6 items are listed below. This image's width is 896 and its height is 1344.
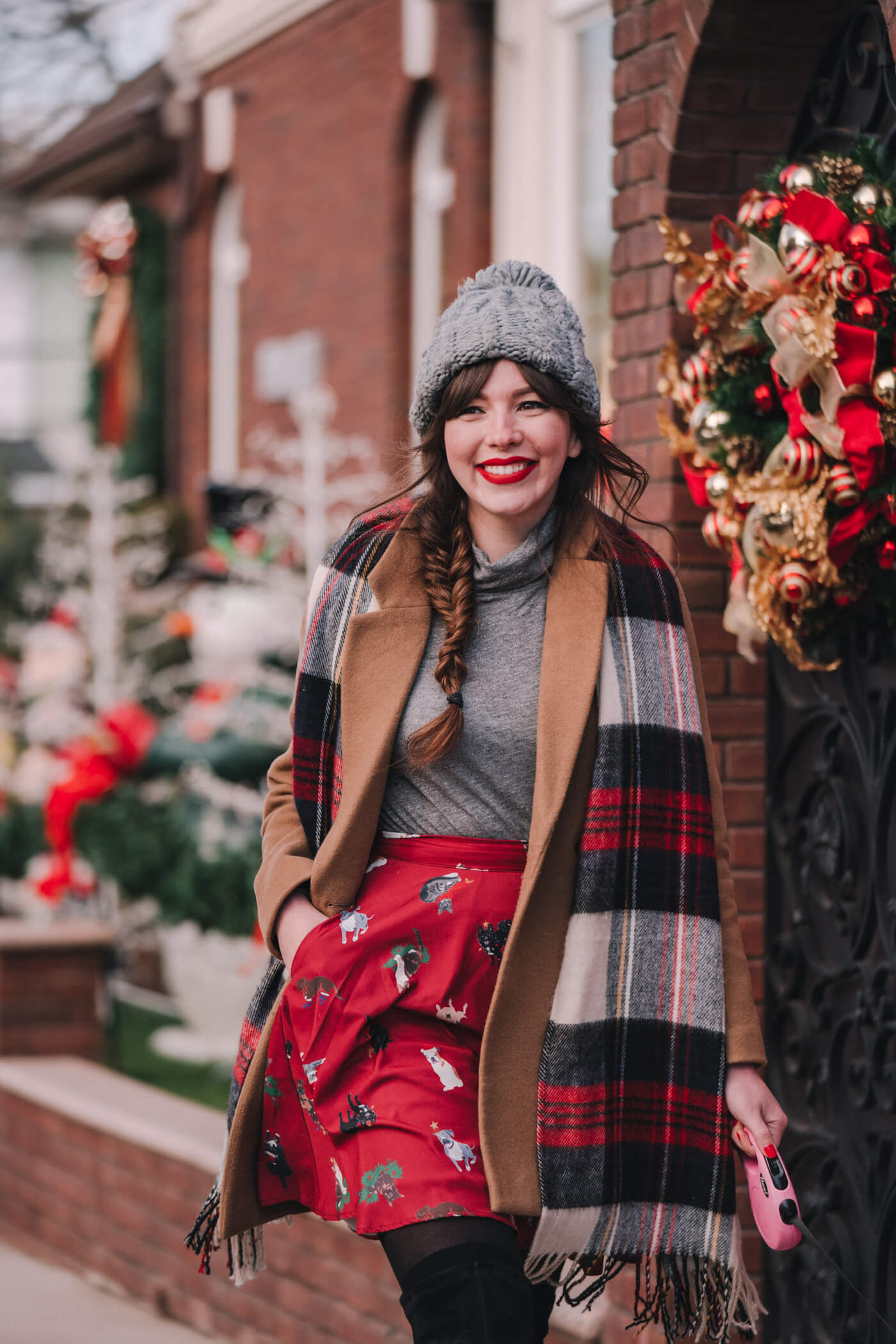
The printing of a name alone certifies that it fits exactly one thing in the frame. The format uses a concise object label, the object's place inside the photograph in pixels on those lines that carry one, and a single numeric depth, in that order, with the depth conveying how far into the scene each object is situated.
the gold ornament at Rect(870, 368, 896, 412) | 4.96
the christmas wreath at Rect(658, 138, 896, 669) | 5.07
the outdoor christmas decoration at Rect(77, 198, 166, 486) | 21.73
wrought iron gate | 5.80
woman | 4.35
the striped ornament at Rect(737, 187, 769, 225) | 5.45
